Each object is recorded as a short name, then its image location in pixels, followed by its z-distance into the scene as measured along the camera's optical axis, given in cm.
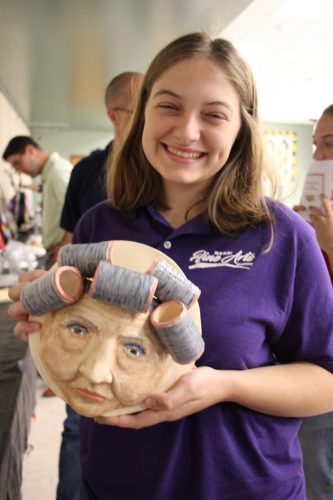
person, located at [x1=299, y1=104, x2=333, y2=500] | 135
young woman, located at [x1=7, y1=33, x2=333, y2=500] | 75
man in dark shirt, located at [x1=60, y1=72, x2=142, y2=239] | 177
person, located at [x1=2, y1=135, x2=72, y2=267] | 304
